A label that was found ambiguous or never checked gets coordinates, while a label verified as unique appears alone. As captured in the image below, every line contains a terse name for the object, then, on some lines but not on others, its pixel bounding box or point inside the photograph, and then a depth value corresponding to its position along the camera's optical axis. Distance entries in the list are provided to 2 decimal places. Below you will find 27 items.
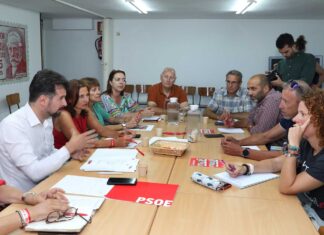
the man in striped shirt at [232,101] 4.36
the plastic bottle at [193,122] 3.07
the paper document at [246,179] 2.02
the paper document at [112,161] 2.23
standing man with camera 4.77
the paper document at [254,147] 2.89
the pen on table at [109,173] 2.16
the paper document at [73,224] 1.39
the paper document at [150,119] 4.15
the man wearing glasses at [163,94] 4.81
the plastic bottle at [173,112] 4.09
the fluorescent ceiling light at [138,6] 5.19
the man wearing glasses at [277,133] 2.56
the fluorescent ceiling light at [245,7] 4.99
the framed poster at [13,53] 6.11
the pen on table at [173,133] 3.45
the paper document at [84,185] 1.83
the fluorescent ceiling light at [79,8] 5.39
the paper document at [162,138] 2.95
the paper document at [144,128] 3.60
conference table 1.48
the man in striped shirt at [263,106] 3.33
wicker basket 2.57
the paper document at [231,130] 3.62
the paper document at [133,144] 2.81
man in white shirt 2.03
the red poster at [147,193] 1.76
